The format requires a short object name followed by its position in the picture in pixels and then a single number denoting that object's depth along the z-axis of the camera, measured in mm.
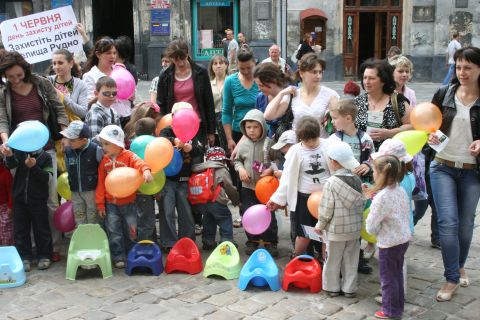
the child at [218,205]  6369
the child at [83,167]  5832
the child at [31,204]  5824
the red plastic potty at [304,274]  5293
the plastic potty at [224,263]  5625
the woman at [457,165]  4973
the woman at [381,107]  5523
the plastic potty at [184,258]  5768
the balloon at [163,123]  6373
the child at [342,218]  5023
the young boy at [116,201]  5750
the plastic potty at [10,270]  5488
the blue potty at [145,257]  5730
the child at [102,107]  6184
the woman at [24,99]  5805
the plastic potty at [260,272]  5332
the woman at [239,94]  6891
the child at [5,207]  5992
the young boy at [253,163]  6051
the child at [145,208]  6203
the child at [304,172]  5445
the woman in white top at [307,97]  5863
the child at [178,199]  6301
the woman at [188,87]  6797
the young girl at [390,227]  4633
